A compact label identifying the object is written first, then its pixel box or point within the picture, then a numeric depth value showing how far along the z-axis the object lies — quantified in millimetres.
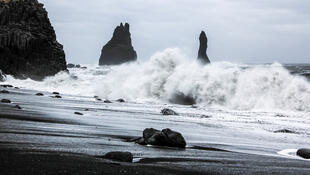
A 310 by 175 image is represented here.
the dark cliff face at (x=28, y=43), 64125
